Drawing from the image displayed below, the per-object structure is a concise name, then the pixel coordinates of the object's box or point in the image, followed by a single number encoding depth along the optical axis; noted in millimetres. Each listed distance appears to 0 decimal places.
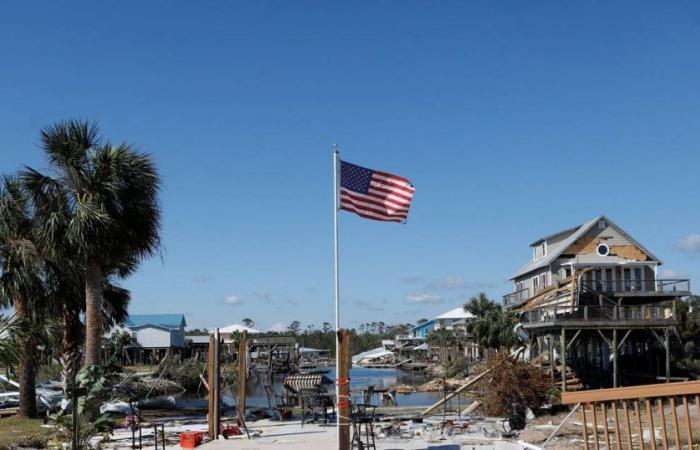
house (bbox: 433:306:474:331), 110438
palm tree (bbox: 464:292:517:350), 50969
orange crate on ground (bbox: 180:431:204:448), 17828
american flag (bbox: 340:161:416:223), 16547
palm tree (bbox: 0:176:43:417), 24094
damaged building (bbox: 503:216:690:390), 34281
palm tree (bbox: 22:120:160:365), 22641
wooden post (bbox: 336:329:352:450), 15016
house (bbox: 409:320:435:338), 125688
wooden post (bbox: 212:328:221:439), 19328
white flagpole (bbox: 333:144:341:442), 15156
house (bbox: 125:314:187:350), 92000
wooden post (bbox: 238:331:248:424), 21028
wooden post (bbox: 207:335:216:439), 19344
